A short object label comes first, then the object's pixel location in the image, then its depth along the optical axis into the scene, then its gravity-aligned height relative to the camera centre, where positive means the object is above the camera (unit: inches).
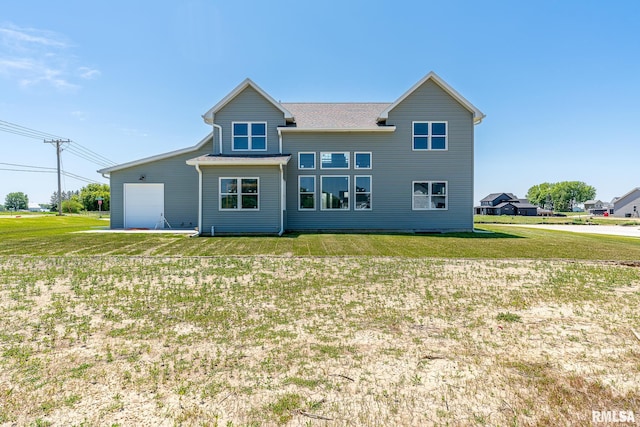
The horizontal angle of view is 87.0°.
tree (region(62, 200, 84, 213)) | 2423.7 +19.2
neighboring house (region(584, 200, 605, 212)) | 4564.0 +97.2
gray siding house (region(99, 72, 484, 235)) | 673.6 +108.4
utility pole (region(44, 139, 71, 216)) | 1523.1 +295.2
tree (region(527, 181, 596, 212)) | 4774.6 +239.2
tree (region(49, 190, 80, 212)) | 4452.5 +177.7
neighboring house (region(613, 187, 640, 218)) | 2293.3 +44.1
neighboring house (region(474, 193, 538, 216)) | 3068.4 +44.6
